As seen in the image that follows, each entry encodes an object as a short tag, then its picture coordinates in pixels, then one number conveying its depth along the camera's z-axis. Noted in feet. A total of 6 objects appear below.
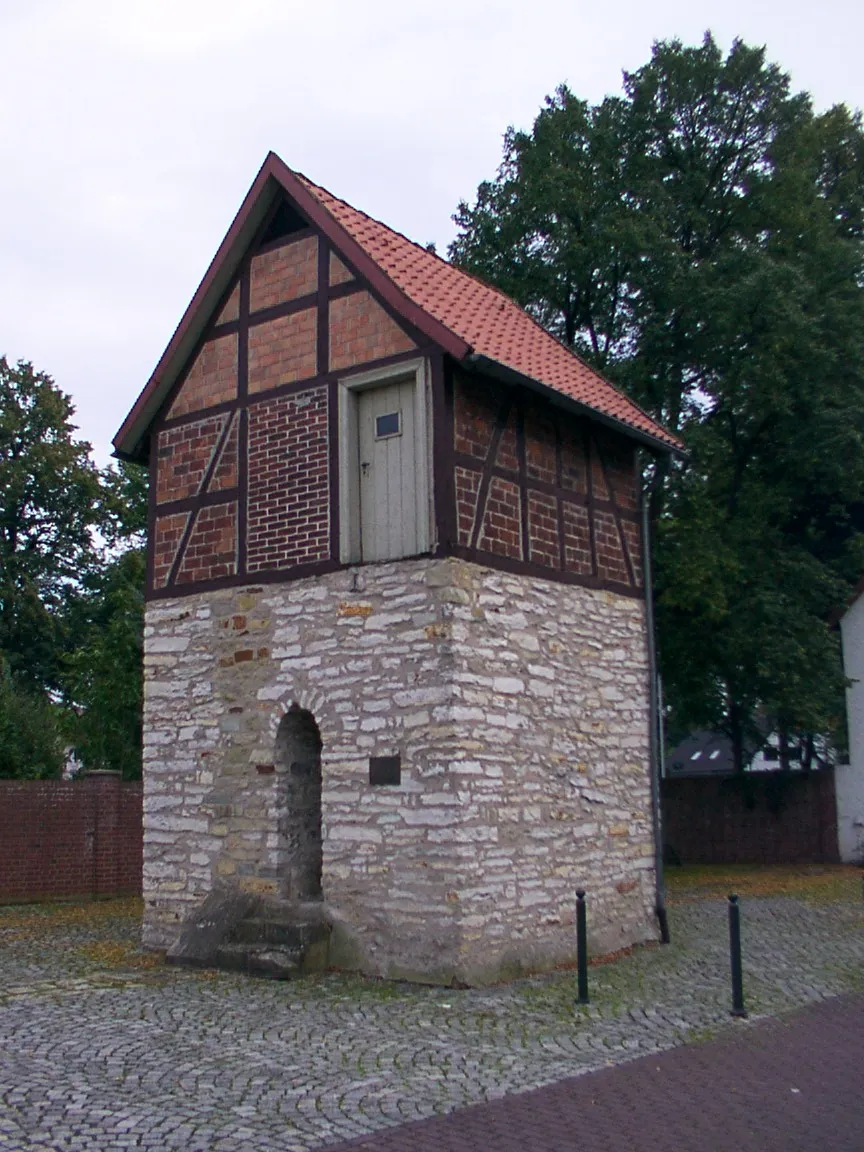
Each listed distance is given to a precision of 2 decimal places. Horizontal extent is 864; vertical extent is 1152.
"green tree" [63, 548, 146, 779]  73.56
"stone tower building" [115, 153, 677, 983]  36.94
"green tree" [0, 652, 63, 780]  68.59
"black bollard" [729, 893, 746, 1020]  32.17
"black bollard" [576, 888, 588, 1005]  32.96
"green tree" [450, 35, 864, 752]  64.23
